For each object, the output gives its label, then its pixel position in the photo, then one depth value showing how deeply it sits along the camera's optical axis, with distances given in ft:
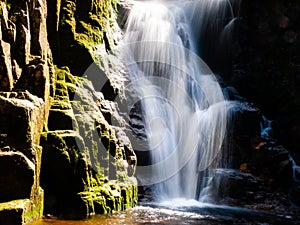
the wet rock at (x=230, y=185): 35.78
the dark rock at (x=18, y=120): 20.08
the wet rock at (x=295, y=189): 36.22
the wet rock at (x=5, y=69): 21.61
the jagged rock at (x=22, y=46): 23.58
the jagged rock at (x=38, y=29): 25.31
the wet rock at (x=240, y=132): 40.83
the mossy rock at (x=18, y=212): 17.74
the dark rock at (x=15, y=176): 18.99
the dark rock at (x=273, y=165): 38.19
